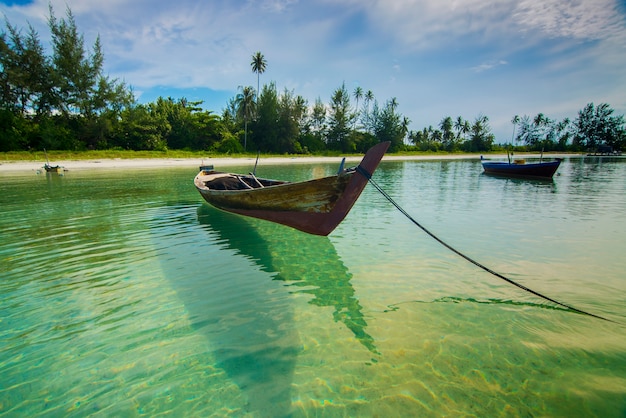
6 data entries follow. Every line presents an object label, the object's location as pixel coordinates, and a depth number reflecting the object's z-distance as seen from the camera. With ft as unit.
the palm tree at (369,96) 230.68
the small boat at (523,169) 66.03
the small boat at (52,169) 68.28
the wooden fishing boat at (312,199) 16.01
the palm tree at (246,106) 154.81
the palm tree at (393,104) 220.84
